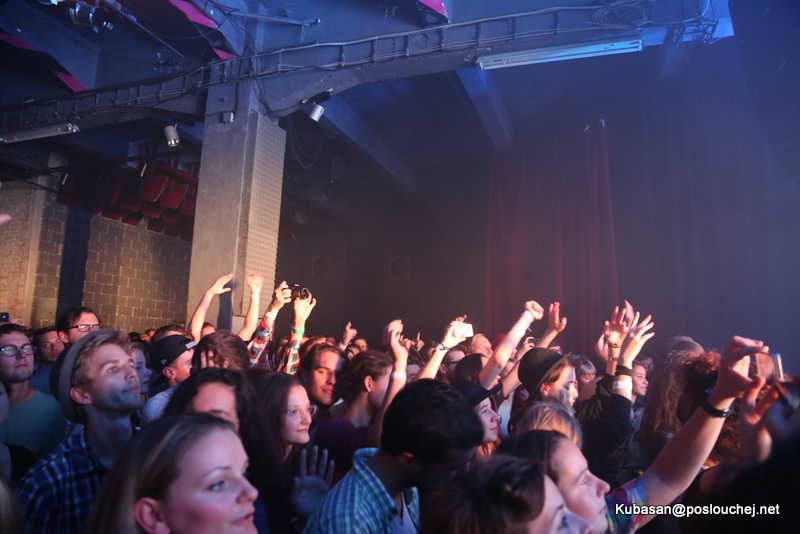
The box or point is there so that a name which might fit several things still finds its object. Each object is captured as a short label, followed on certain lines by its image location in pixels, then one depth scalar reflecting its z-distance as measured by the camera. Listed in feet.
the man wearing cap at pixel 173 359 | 9.96
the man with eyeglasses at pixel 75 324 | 13.15
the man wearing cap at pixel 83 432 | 5.47
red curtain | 25.81
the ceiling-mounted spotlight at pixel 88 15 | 16.96
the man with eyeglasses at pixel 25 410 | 9.05
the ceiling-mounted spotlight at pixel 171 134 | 23.40
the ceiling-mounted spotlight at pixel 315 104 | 19.19
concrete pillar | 18.08
